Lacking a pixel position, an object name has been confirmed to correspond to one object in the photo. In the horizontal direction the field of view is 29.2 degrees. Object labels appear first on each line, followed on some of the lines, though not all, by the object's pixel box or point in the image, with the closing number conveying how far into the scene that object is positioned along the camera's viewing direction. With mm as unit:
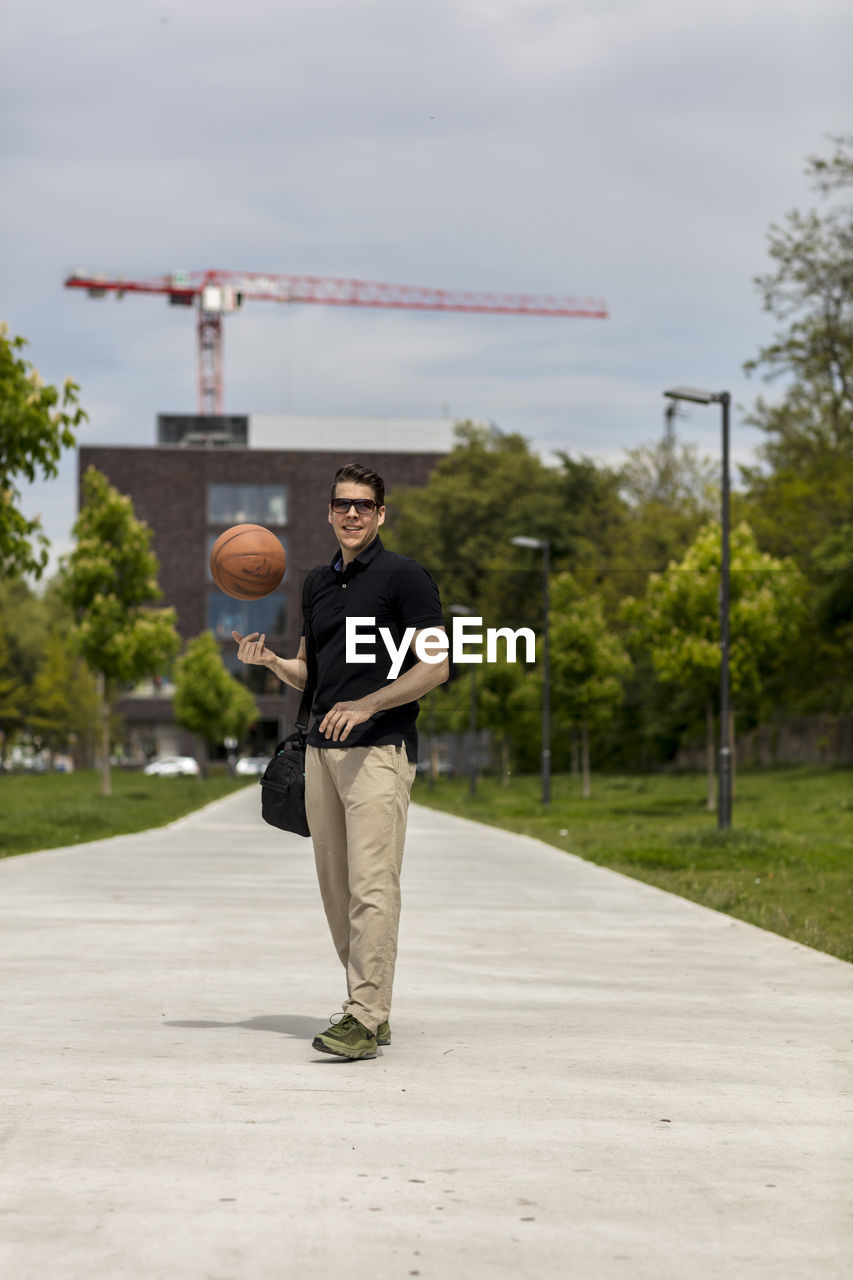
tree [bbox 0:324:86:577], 16156
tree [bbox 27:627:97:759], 93438
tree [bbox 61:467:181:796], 39906
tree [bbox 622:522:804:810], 35250
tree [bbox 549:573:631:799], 47312
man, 6133
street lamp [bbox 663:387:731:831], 22781
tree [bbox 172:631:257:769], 70125
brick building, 98938
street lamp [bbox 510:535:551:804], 37441
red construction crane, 145125
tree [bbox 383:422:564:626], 73062
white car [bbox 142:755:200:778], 90000
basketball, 6902
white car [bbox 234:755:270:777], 83675
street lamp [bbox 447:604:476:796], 48759
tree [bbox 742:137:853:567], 47719
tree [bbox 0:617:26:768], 88500
